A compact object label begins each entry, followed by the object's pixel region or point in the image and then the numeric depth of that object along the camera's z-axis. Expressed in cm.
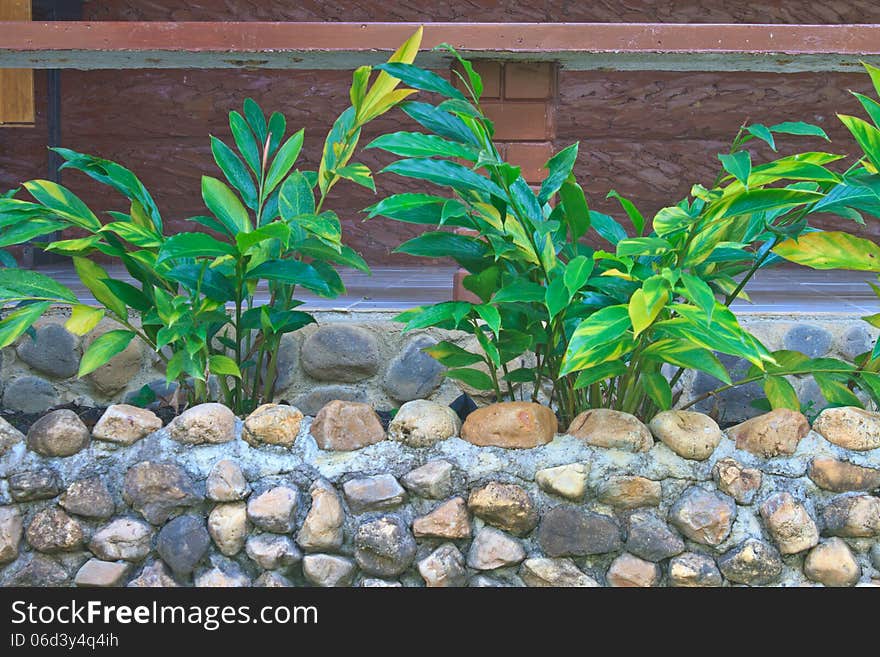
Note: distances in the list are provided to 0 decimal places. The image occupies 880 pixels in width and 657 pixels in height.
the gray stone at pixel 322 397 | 292
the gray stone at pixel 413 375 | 290
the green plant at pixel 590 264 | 218
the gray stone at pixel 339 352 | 289
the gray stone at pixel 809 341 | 292
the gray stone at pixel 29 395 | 292
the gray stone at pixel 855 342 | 291
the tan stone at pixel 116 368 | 290
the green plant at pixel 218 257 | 243
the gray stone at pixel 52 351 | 291
